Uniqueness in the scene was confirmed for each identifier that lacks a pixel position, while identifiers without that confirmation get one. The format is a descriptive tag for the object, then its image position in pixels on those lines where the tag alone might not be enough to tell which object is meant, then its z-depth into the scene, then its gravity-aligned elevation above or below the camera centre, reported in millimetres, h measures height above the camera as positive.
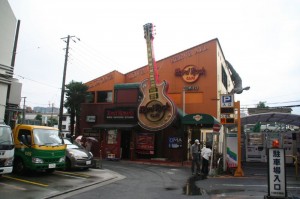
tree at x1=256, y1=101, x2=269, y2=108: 68962 +9667
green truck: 13117 -416
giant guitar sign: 23359 +2843
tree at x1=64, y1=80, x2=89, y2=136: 29500 +4169
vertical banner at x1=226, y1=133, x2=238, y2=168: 16828 -204
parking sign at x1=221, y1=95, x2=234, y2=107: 16828 +2436
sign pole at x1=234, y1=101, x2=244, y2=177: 16072 -182
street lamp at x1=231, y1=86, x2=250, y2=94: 19281 +3546
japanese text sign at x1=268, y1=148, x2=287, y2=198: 9031 -744
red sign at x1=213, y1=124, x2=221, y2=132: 17656 +996
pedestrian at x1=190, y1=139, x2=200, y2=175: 16984 -648
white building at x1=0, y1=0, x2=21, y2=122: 13812 +3614
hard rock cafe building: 24047 +2830
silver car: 15742 -891
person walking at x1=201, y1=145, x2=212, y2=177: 16875 -681
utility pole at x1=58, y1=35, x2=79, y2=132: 23898 +3558
